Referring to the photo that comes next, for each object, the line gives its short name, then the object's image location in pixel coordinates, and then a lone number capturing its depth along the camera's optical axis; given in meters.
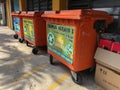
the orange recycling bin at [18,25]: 3.67
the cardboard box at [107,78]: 1.55
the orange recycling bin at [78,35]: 1.62
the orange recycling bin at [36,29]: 2.82
